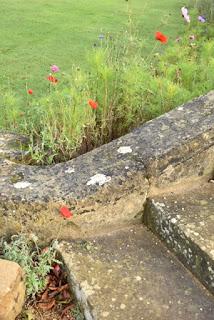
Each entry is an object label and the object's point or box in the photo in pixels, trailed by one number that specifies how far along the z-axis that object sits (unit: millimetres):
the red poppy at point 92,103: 2559
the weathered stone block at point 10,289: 1892
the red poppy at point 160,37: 2743
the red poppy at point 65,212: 2051
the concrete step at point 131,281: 1982
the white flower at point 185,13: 3404
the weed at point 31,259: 2094
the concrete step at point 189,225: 2117
